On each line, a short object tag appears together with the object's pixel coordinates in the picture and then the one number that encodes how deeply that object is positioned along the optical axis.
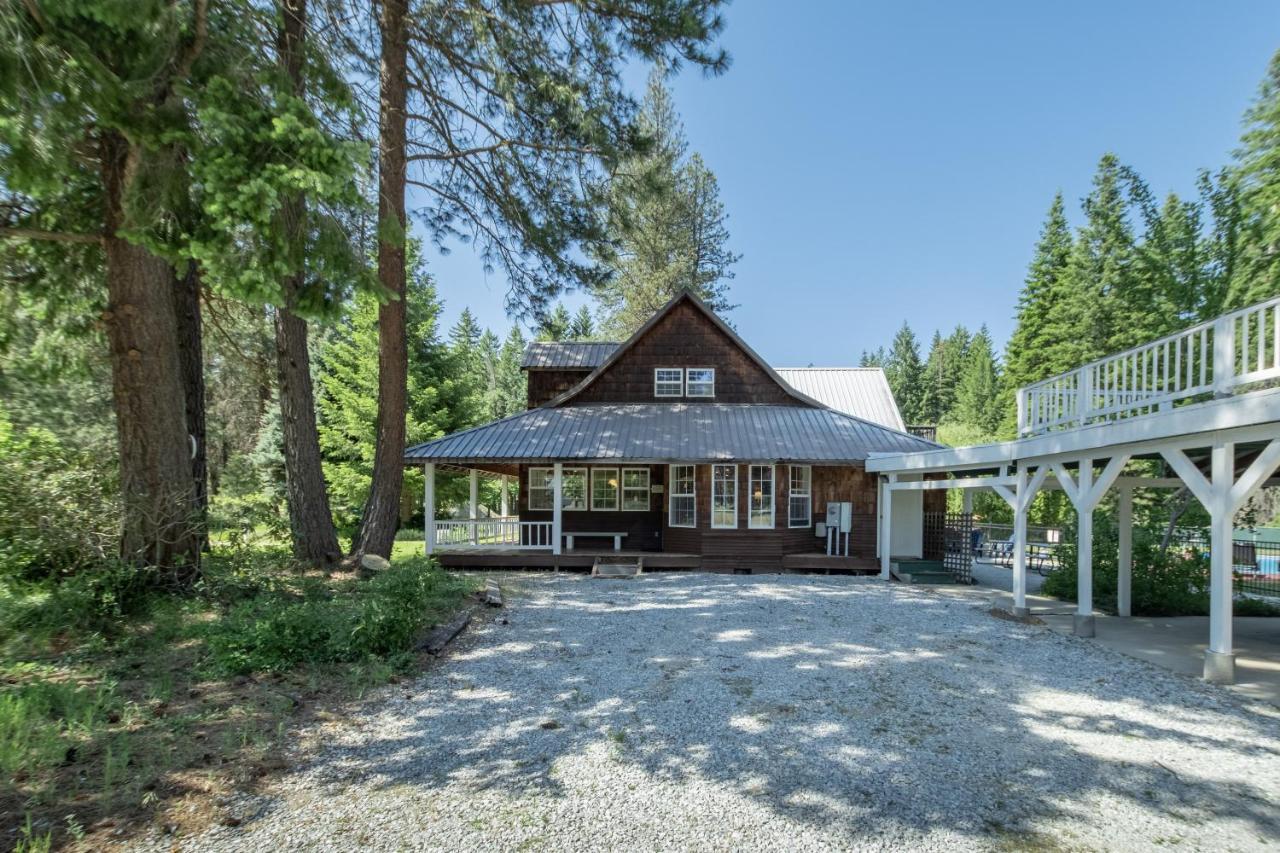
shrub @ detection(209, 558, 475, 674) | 5.46
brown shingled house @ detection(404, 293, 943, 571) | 14.00
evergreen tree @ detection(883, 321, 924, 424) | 64.19
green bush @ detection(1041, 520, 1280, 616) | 9.75
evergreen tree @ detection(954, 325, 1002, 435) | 54.23
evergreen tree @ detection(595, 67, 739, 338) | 32.56
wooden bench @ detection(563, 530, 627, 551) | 15.22
